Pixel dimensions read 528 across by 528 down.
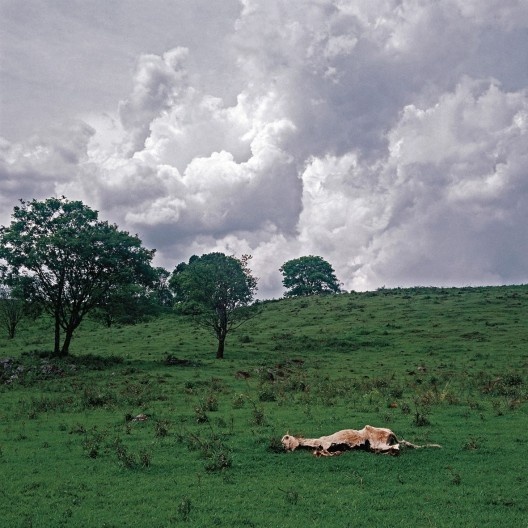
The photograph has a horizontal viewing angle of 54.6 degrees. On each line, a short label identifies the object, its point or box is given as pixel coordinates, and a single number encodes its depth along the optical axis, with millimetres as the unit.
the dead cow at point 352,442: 13930
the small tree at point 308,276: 115875
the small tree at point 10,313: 60969
